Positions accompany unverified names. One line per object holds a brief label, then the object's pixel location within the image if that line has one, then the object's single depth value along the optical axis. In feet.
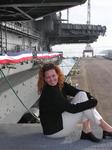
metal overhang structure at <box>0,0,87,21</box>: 18.91
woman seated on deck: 9.45
